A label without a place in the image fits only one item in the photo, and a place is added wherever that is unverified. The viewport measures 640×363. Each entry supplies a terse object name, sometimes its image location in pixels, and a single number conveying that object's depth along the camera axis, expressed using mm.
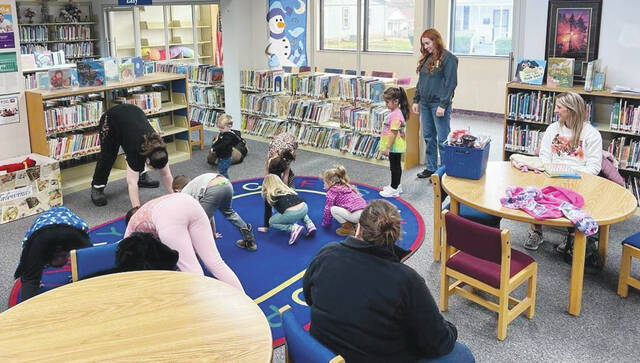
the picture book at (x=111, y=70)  7276
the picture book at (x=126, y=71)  7521
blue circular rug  4410
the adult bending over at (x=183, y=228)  3746
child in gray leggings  4873
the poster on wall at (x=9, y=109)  6492
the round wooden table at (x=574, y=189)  3973
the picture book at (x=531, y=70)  6453
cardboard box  6062
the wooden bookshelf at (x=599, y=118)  6027
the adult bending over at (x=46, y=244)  4066
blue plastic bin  4641
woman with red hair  7008
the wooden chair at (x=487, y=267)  3609
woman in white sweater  5066
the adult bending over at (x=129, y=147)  5488
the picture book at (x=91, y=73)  7000
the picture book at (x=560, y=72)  6285
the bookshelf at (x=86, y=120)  6680
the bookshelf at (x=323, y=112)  8008
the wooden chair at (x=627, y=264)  4273
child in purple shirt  5469
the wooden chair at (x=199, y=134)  8924
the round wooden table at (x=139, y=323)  2373
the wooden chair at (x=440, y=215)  4727
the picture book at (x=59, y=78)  6836
